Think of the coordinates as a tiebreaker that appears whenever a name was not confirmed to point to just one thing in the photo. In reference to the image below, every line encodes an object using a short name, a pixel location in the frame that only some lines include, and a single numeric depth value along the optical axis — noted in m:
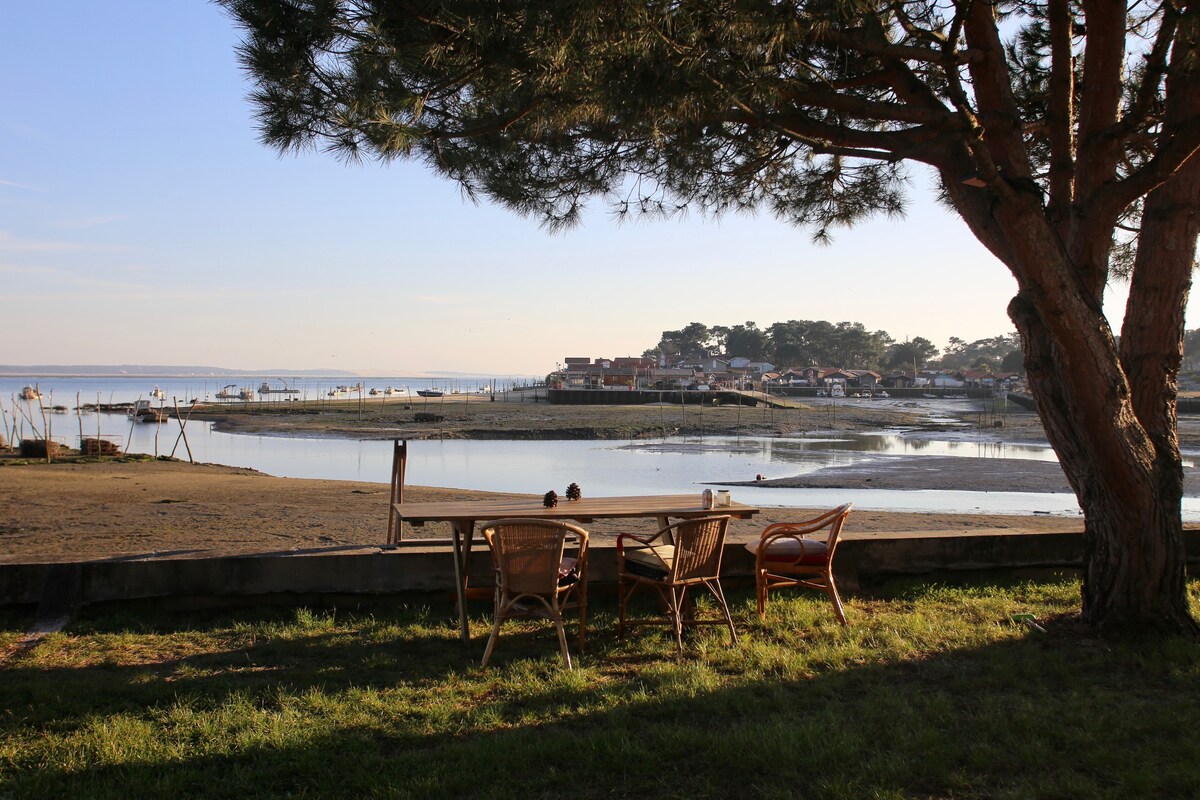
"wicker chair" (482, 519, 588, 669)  4.43
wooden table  4.82
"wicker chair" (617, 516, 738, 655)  4.73
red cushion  5.31
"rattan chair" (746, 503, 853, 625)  5.23
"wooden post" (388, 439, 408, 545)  6.39
